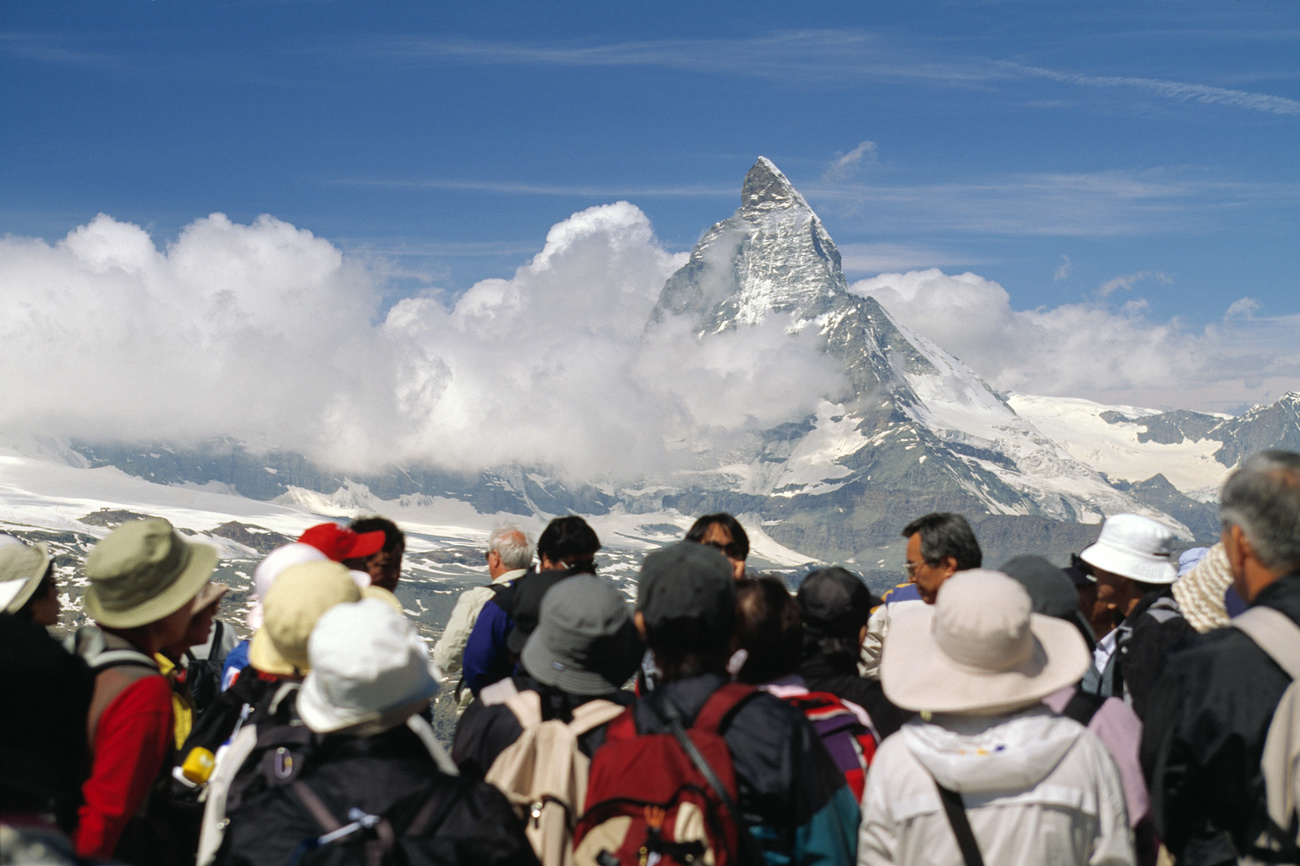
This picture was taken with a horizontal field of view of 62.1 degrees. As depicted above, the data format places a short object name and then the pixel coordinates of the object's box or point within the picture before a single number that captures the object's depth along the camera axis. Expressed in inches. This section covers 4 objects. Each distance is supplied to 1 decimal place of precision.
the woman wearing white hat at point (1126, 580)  396.8
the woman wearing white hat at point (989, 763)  238.8
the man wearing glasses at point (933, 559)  426.3
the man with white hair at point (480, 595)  485.7
